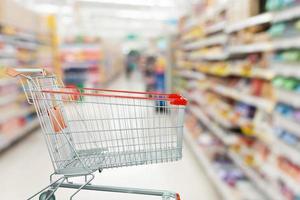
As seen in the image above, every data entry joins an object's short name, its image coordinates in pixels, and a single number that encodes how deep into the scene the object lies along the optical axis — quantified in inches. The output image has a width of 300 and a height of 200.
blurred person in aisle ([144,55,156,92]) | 383.8
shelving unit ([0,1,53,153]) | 208.5
